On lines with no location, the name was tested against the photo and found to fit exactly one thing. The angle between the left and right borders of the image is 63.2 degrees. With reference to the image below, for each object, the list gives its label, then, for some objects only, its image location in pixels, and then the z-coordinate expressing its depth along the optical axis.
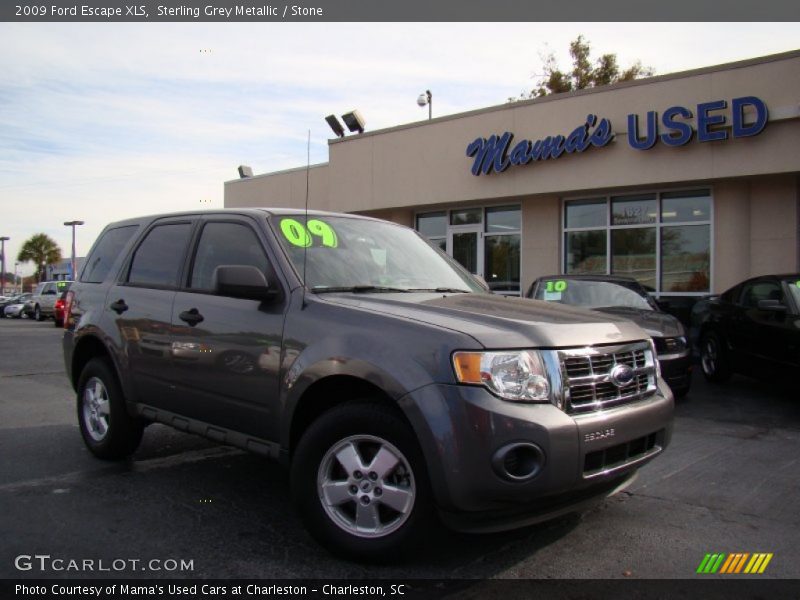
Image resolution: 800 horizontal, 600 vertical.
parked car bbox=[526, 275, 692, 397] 7.15
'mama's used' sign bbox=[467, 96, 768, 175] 11.04
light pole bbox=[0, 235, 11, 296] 60.15
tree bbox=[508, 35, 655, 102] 26.89
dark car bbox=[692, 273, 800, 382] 7.11
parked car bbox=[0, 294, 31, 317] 36.24
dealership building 11.21
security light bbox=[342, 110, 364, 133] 17.56
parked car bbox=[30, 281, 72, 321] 29.38
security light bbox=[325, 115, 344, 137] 18.04
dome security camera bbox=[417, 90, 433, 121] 23.61
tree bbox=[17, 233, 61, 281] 69.38
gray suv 2.79
